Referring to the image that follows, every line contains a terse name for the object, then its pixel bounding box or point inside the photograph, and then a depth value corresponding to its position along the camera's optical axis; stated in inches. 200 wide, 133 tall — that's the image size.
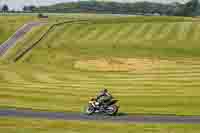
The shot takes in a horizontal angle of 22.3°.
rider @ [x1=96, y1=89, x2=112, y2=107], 1528.1
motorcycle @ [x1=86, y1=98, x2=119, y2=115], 1498.5
